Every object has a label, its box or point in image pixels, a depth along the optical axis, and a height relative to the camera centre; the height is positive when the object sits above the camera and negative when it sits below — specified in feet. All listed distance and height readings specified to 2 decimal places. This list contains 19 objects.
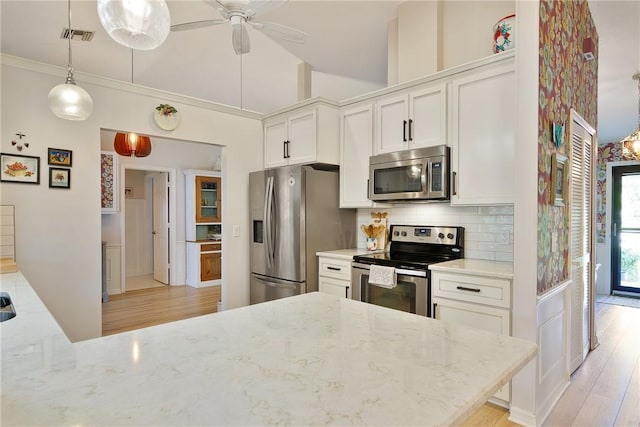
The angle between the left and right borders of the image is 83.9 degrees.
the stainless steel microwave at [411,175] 8.79 +1.00
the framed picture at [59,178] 9.66 +0.94
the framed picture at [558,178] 7.37 +0.76
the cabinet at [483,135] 7.81 +1.79
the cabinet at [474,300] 7.10 -1.84
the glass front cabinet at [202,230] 20.65 -1.07
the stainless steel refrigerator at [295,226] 10.81 -0.44
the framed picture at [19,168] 9.04 +1.12
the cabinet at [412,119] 8.96 +2.51
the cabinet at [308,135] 11.18 +2.55
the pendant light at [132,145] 15.55 +2.98
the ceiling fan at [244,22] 6.56 +3.86
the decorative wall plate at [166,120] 11.19 +2.95
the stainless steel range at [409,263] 8.24 -1.25
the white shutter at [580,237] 9.18 -0.67
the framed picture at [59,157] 9.64 +1.51
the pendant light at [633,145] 12.19 +2.40
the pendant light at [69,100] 6.66 +2.12
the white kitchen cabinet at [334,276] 10.05 -1.86
